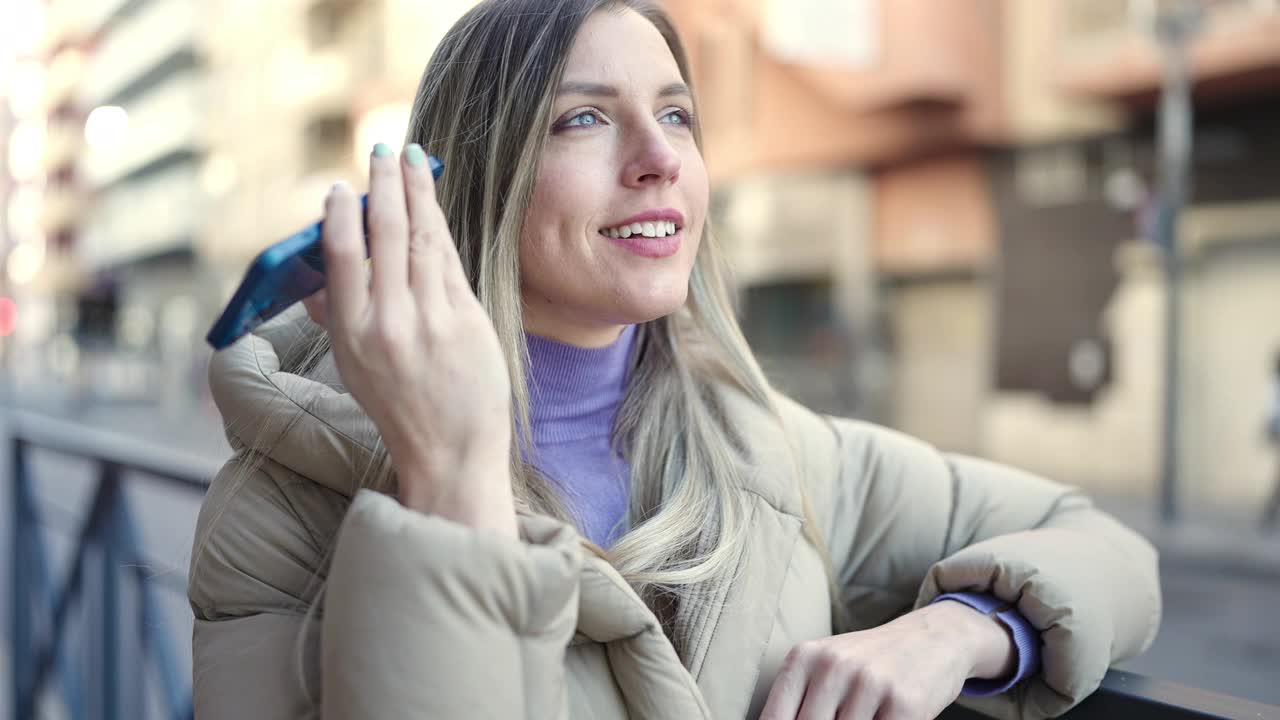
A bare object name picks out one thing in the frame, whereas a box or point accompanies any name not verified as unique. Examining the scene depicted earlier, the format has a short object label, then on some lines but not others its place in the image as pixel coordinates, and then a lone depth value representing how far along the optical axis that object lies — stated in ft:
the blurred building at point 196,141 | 84.02
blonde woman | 3.79
